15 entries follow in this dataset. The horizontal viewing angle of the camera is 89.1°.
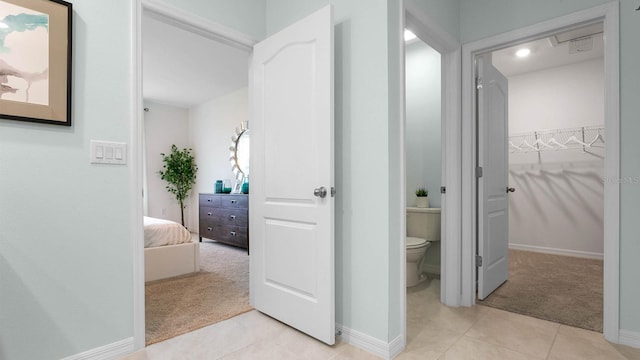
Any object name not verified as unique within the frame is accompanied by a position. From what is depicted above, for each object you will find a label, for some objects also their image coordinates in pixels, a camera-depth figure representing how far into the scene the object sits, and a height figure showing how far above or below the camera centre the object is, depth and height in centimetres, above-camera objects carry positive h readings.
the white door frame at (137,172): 177 +4
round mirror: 526 +45
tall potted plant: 609 +14
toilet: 282 -56
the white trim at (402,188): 183 -6
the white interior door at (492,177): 254 +1
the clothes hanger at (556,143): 418 +45
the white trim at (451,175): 245 +2
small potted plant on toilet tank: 327 -21
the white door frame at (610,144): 187 +19
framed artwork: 143 +55
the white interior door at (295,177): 183 +1
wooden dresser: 426 -56
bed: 307 -71
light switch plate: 166 +14
